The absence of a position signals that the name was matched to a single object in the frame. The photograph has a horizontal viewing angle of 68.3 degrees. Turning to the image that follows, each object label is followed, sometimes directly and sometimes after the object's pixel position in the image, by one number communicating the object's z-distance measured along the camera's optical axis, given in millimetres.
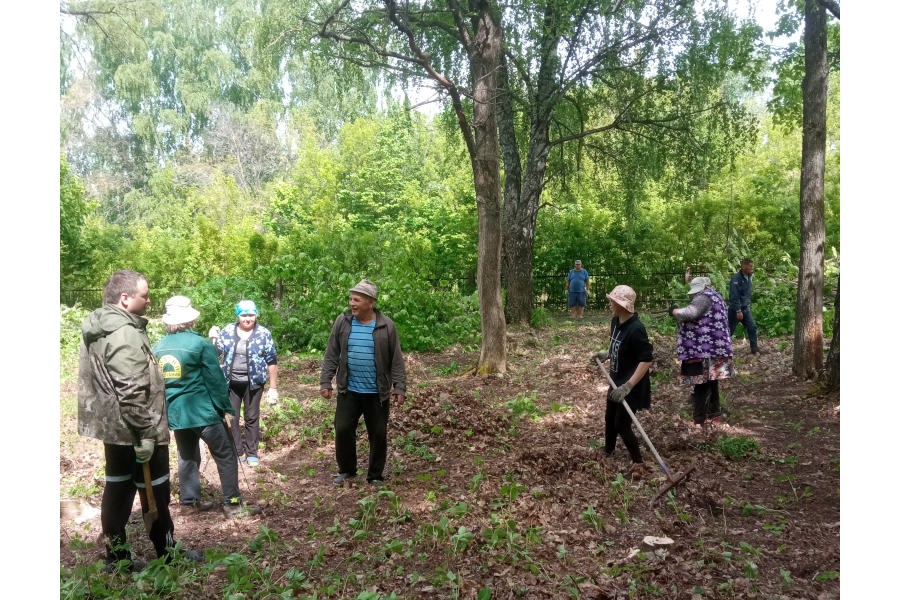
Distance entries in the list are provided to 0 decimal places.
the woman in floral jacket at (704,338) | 6773
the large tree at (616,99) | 13773
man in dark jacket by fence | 11264
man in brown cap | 5613
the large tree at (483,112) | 9406
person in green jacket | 4879
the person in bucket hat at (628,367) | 5641
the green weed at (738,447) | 6180
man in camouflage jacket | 3631
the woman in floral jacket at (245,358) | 6180
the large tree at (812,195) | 8562
